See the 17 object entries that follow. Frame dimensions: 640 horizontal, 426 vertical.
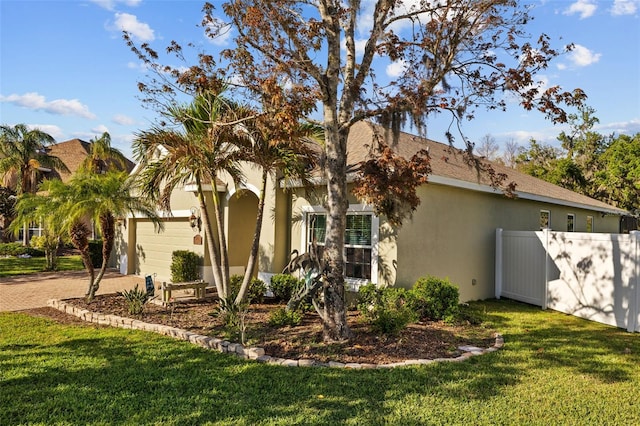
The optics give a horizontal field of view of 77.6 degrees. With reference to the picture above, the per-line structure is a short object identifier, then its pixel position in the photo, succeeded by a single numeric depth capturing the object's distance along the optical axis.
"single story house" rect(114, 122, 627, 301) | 9.79
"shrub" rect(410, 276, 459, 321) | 8.63
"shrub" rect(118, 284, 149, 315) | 9.00
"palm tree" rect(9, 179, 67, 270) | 9.60
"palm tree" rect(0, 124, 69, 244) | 23.28
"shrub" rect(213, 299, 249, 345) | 7.73
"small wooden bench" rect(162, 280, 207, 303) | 10.14
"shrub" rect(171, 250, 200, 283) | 12.92
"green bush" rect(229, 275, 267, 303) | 10.41
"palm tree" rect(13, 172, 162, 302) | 9.55
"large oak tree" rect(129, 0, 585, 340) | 6.93
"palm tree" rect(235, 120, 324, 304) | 8.48
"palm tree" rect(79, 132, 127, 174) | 23.80
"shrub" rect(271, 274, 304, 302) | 10.50
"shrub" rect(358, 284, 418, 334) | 7.20
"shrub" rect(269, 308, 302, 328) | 8.02
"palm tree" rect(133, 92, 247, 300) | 8.57
